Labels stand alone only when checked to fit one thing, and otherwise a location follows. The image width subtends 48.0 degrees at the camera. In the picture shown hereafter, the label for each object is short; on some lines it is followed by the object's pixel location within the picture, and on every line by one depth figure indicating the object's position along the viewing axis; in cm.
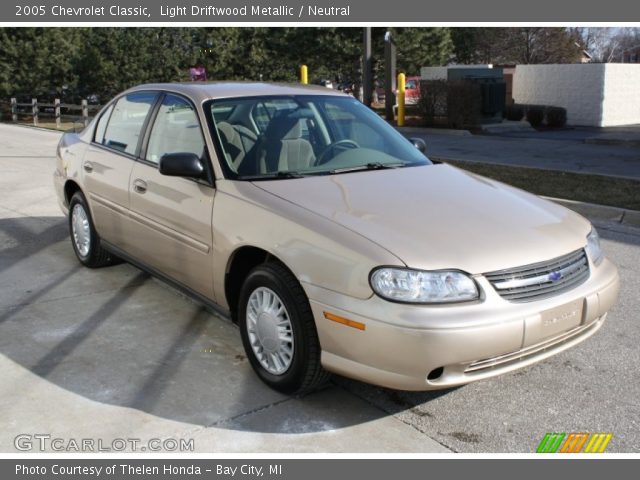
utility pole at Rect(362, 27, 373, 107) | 2077
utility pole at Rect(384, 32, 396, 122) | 2183
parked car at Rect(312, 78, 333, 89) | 3647
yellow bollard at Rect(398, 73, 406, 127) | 2148
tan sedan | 324
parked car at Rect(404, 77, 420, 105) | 2919
